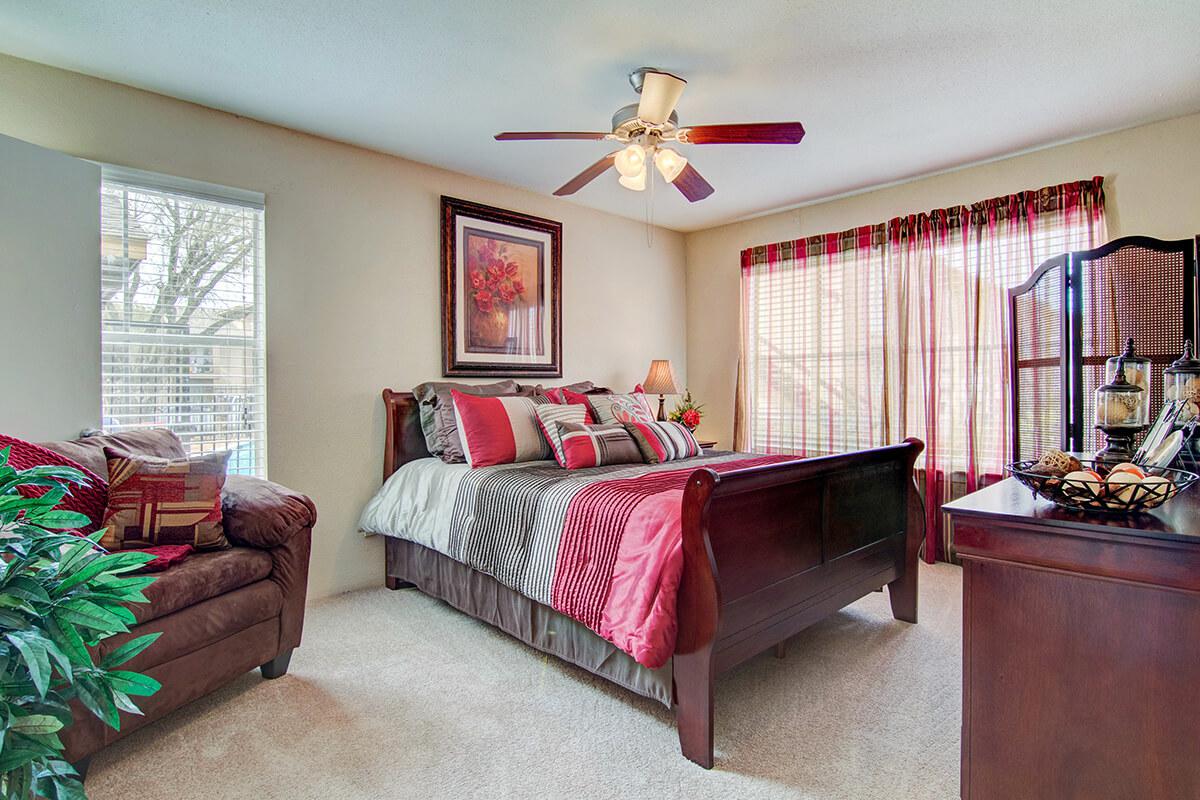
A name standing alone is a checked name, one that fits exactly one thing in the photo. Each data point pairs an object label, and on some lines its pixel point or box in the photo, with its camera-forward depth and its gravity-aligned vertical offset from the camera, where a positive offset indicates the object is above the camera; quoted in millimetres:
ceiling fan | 2359 +1065
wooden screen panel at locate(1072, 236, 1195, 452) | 2848 +402
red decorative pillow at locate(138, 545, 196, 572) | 1959 -530
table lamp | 4656 +103
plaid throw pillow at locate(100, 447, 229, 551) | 2086 -374
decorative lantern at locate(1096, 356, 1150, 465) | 1901 -77
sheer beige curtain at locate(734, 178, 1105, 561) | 3648 +422
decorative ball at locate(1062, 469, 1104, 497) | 1335 -203
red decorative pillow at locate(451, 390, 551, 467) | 3170 -193
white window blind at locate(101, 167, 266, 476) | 2701 +394
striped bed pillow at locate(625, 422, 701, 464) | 3277 -263
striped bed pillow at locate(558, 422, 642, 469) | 3084 -267
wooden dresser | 1222 -565
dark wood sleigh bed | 1850 -618
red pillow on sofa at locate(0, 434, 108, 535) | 1963 -298
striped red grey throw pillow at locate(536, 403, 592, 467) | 3207 -133
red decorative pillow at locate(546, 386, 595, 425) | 3750 -20
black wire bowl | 1299 -219
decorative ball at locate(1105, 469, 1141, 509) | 1298 -205
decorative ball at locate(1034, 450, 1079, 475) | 1430 -169
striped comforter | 1923 -548
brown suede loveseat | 1867 -704
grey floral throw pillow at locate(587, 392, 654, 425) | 3627 -94
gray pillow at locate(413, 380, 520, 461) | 3336 -110
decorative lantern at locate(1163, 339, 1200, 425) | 1886 +34
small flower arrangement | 4621 -169
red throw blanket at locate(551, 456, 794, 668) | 1878 -574
